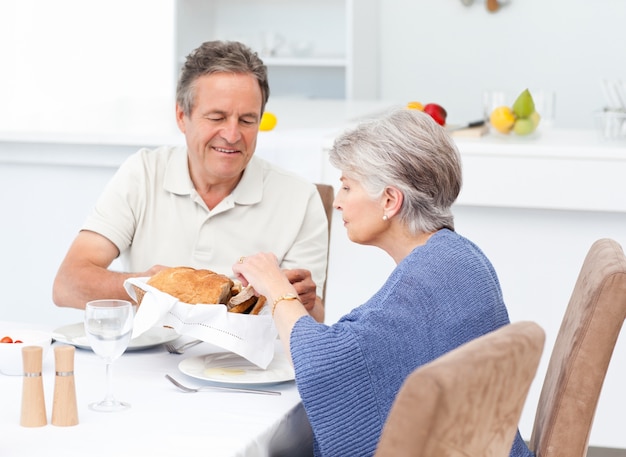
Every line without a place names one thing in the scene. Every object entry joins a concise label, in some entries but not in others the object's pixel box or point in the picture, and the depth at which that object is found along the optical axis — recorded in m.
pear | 4.82
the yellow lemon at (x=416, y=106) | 4.80
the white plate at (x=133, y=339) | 3.31
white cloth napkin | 3.14
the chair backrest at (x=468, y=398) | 2.41
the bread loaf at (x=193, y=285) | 3.22
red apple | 4.98
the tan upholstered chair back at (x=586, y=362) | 3.12
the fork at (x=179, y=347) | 3.32
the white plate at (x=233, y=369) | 3.12
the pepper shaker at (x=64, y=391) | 2.86
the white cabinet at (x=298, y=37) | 8.91
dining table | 2.79
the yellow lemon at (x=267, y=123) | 4.79
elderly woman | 2.96
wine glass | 2.92
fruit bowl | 4.82
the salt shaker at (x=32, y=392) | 2.84
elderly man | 3.83
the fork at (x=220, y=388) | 3.07
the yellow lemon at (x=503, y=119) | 4.84
